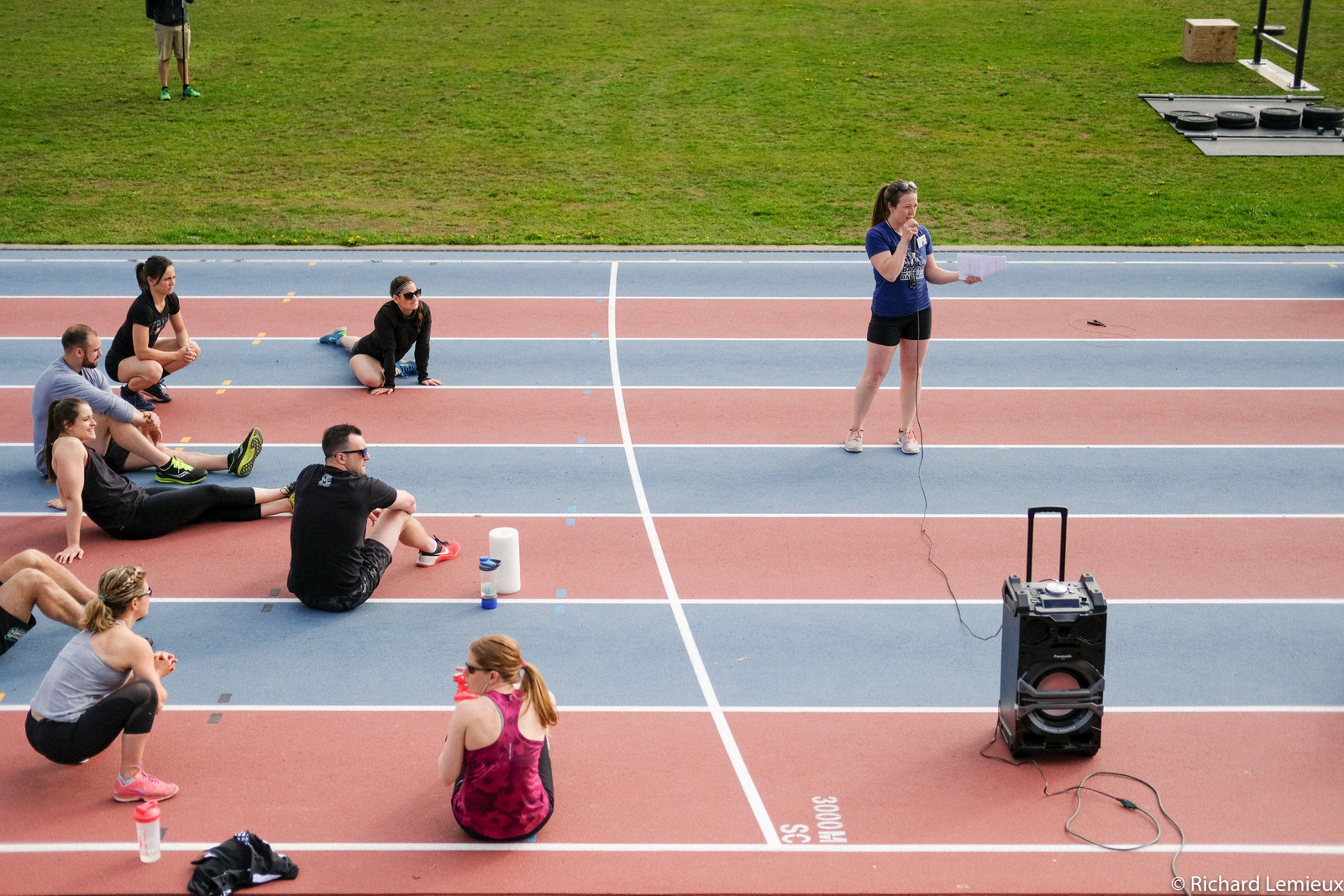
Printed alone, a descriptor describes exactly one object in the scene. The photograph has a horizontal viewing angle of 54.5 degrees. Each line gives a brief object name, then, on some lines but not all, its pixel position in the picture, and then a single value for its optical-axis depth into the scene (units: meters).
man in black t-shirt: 8.04
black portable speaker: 6.49
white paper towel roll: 8.36
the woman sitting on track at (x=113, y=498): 8.56
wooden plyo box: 22.22
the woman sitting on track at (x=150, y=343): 10.91
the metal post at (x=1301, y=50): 19.76
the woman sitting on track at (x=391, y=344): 11.57
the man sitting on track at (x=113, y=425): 9.47
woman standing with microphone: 9.83
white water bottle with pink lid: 5.91
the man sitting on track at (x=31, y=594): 7.54
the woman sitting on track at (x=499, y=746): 6.04
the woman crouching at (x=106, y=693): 6.52
